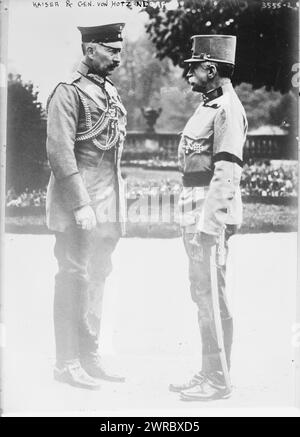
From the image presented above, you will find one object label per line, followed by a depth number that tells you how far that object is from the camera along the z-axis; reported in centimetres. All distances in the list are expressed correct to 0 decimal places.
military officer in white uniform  354
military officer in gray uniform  356
